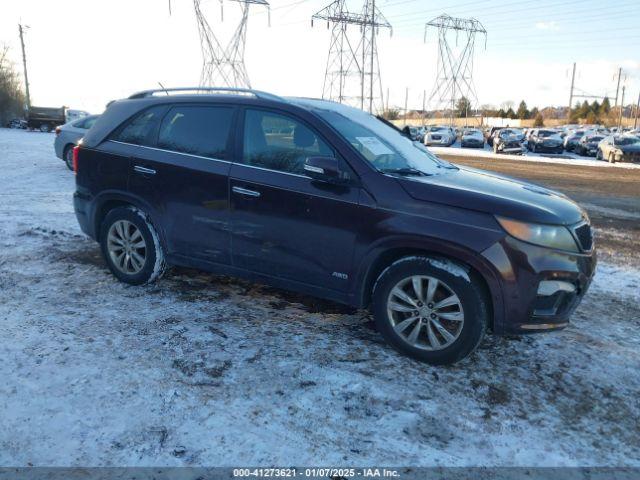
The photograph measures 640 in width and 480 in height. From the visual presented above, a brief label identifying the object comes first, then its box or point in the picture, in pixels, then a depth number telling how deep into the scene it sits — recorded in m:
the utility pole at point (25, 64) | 56.88
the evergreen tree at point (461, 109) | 75.01
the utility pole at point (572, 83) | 76.91
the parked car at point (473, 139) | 38.06
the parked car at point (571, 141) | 33.35
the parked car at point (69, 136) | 12.85
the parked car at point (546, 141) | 32.66
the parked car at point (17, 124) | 50.91
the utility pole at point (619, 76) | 76.81
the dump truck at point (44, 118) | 40.59
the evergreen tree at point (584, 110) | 87.69
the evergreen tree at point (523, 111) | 92.08
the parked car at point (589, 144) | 30.39
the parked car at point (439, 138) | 39.28
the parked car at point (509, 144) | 31.64
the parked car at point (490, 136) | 40.16
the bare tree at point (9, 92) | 58.59
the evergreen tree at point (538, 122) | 75.88
